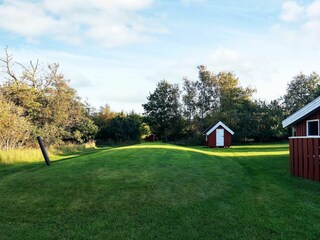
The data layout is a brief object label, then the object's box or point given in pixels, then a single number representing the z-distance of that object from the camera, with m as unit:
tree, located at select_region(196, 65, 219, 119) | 51.56
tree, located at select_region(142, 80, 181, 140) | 52.66
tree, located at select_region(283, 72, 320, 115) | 47.33
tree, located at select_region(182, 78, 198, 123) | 51.75
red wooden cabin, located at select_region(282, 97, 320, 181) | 9.73
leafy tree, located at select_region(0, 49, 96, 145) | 24.48
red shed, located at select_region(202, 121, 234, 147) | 30.23
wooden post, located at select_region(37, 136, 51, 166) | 11.82
